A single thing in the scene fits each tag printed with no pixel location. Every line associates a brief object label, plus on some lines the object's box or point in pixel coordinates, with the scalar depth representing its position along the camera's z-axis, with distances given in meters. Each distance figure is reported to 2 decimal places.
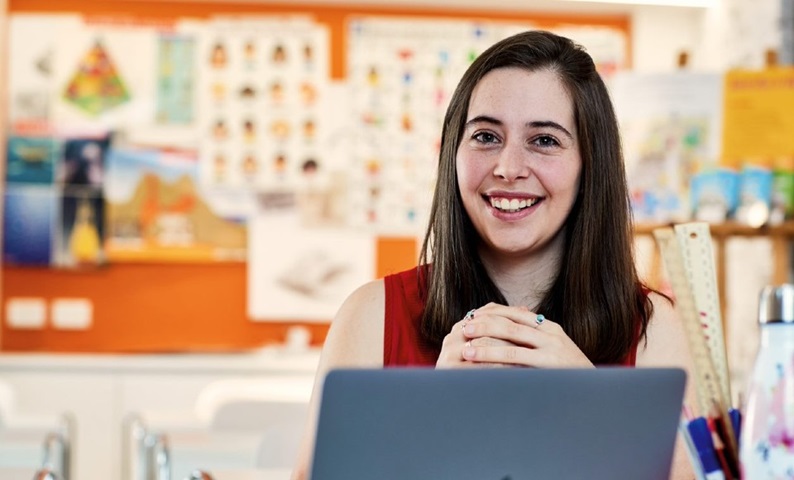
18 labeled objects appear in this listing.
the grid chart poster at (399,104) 5.58
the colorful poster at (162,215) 5.41
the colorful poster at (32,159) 5.38
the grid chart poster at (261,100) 5.50
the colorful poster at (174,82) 5.46
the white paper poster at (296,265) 5.42
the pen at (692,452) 1.10
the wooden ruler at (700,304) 1.14
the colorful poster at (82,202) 5.37
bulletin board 5.34
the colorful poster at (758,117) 4.18
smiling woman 1.77
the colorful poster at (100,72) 5.41
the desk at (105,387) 4.85
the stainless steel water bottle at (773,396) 1.04
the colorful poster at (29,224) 5.35
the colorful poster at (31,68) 5.38
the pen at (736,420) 1.14
